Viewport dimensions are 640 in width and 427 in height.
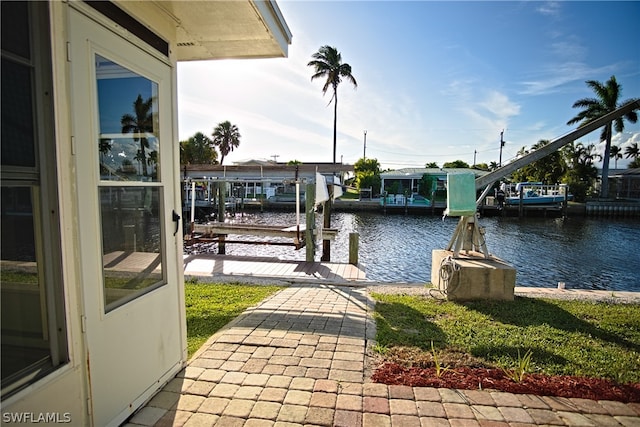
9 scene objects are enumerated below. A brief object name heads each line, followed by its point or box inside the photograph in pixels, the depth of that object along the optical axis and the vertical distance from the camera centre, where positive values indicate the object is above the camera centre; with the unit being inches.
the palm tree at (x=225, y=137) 1894.7 +284.0
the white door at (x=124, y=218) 75.4 -7.7
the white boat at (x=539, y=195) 1172.2 -21.5
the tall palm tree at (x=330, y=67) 1305.4 +465.6
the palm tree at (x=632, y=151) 2354.6 +268.0
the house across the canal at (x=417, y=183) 1397.6 +24.4
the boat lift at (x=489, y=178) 234.8 +8.0
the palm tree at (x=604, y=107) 1307.8 +319.9
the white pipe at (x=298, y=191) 344.3 -3.2
